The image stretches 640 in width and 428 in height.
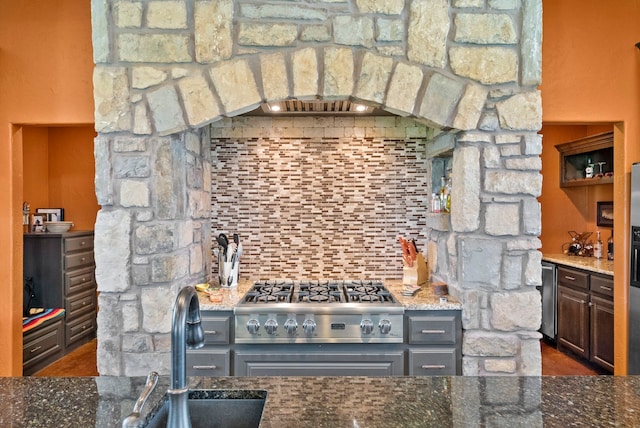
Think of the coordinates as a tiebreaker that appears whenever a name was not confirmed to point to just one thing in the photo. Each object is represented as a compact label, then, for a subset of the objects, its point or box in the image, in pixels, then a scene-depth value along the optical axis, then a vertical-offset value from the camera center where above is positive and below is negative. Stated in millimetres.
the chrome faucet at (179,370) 978 -394
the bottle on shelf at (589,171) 4496 +376
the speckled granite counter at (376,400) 1108 -594
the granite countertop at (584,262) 3704 -593
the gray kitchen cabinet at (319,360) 2527 -963
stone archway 2375 +656
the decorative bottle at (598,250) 4410 -504
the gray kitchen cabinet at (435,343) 2514 -861
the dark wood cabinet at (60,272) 4230 -661
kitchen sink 1285 -642
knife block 3068 -514
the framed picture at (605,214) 4535 -116
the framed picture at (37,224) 4473 -149
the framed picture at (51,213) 4711 -30
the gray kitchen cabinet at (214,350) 2533 -893
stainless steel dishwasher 4383 -1034
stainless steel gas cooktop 2512 -724
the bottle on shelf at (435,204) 3131 +16
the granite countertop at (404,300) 2523 -612
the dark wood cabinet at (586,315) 3566 -1064
